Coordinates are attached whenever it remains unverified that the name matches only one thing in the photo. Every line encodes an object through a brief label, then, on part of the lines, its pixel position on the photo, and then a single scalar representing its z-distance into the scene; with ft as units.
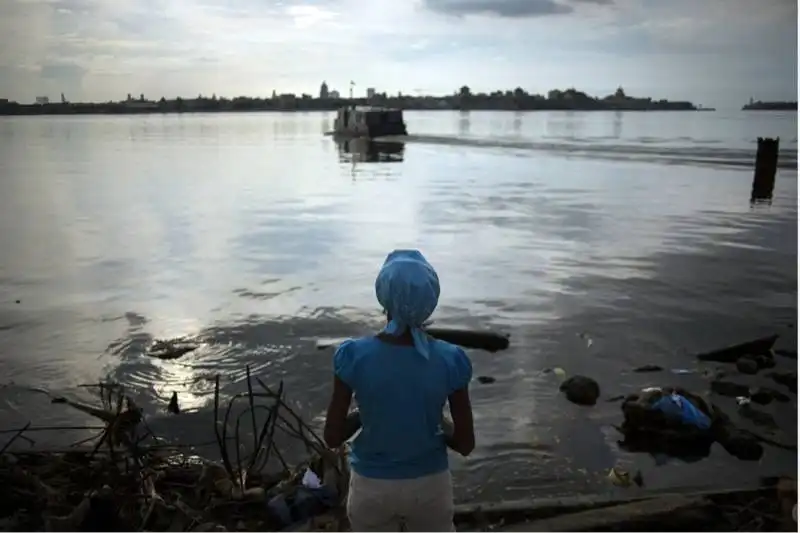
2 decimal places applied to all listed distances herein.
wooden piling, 45.32
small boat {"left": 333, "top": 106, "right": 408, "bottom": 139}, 130.00
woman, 6.10
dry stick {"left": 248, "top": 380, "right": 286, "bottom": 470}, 9.61
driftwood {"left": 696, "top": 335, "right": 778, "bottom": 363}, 18.13
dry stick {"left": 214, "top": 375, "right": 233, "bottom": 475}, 10.56
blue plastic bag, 13.83
